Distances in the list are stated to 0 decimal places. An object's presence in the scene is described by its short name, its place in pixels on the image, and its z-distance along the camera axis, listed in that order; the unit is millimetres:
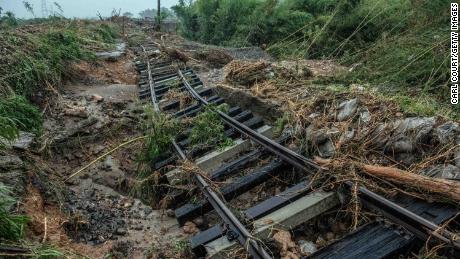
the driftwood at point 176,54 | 12874
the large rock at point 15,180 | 4091
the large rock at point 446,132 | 3859
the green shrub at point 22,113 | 5916
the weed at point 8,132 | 3729
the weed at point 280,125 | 5539
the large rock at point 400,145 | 4077
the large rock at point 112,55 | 12953
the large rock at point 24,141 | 4945
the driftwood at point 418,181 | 3088
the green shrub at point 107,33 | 16928
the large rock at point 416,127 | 4059
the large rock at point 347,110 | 5094
